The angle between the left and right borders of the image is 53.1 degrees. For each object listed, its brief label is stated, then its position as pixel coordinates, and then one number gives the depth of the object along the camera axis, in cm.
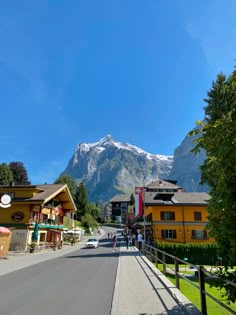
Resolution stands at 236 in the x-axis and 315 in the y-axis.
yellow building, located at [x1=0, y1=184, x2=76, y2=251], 2668
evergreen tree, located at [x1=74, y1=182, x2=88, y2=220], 7661
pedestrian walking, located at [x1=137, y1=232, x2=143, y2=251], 2397
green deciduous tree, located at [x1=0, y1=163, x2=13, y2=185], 5810
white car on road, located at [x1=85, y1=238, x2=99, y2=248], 3118
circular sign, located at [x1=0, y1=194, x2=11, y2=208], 2261
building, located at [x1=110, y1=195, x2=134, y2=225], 11660
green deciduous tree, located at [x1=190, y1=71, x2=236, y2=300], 373
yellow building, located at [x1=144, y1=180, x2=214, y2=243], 3455
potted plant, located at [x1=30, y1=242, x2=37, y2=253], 2441
